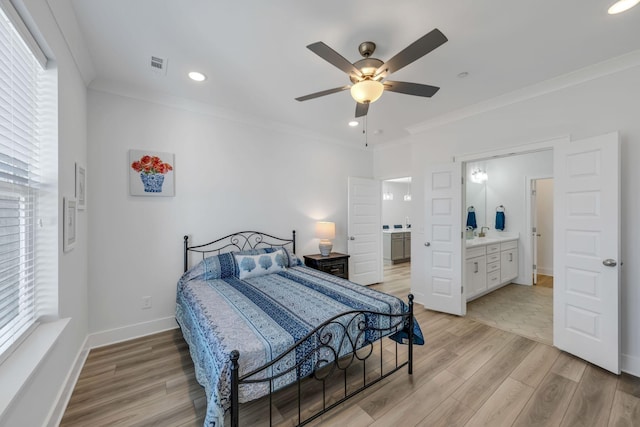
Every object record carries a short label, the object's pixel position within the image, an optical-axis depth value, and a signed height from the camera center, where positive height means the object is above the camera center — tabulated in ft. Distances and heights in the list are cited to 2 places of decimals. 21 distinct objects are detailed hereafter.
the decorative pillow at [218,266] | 9.64 -2.08
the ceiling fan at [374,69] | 5.14 +3.32
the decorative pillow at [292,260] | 11.71 -2.19
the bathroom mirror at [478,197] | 18.02 +1.06
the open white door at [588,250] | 7.30 -1.16
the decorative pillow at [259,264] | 10.00 -2.10
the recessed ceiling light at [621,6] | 5.52 +4.53
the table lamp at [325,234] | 13.37 -1.14
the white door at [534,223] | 16.11 -0.70
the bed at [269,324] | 4.85 -2.61
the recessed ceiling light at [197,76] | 8.31 +4.49
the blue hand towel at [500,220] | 16.96 -0.54
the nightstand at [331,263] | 12.86 -2.62
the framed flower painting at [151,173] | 9.36 +1.47
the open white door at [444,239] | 11.37 -1.23
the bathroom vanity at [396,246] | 22.63 -3.04
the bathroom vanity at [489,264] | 12.92 -2.86
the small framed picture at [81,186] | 7.37 +0.78
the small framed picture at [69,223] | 6.13 -0.28
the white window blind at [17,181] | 4.25 +0.59
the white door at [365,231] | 15.48 -1.16
